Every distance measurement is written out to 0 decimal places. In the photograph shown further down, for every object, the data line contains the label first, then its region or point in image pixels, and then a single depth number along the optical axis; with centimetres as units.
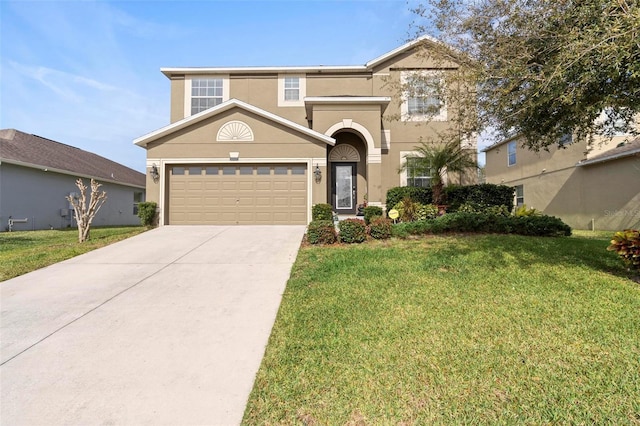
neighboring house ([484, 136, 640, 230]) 1328
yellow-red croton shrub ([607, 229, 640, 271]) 557
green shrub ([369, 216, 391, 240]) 924
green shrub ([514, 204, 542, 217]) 1057
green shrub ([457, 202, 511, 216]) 1157
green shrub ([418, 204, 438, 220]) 1124
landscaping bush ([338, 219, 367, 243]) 895
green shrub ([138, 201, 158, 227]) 1214
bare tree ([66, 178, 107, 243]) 1033
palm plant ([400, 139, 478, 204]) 1221
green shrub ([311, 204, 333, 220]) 1164
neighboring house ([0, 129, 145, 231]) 1526
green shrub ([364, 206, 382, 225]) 1175
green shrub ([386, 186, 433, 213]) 1273
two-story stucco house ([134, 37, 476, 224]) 1273
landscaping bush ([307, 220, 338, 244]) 896
